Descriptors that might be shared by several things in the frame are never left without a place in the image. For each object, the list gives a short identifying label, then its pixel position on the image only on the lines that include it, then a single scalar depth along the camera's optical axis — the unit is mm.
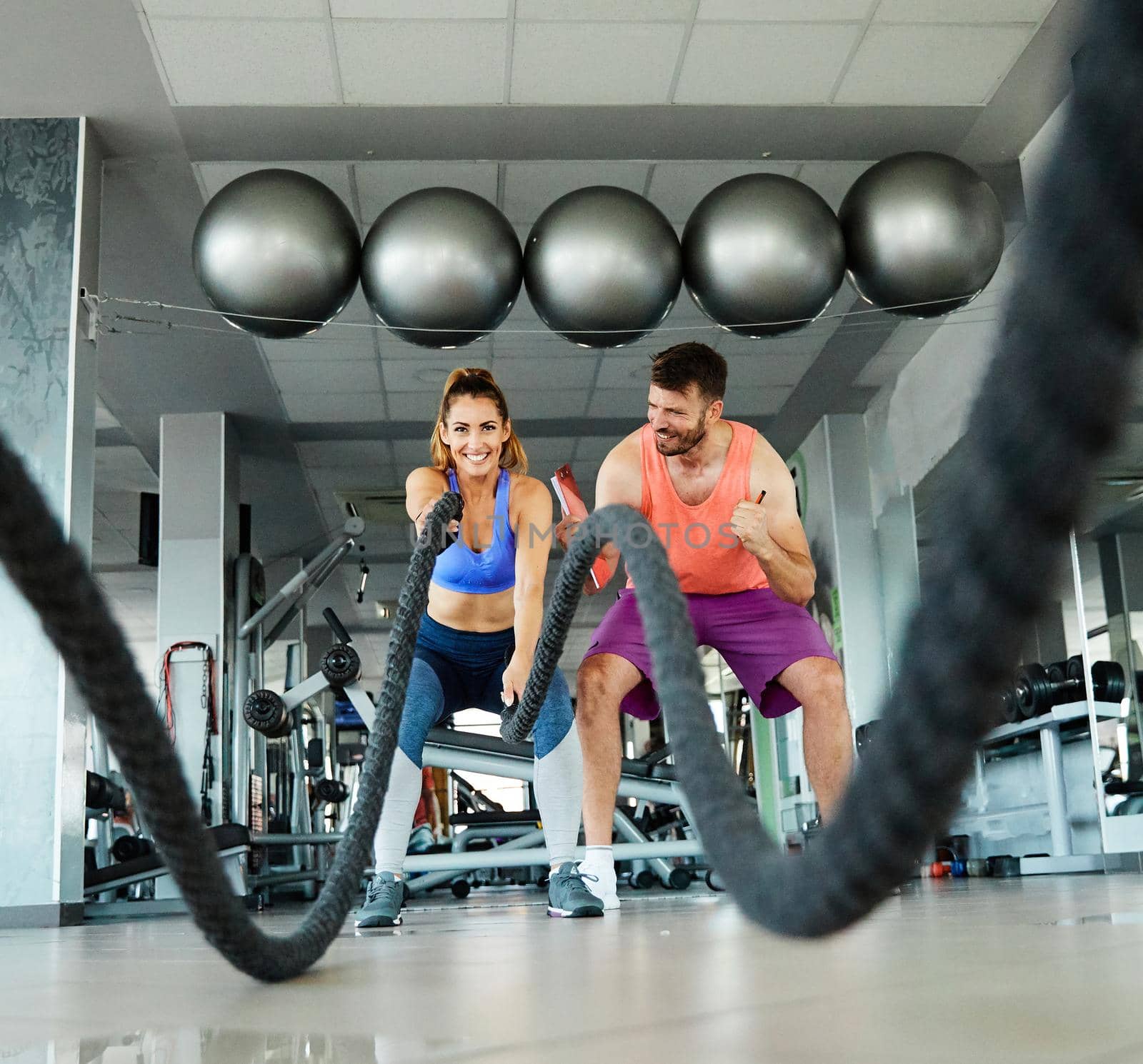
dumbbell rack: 4594
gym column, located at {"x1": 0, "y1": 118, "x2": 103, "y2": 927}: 3238
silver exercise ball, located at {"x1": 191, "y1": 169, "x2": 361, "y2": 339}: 3158
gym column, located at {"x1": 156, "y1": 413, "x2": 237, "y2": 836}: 6023
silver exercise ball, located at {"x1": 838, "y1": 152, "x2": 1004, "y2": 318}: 3205
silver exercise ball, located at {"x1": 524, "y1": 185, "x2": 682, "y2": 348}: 3170
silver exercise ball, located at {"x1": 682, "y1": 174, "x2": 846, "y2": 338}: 3182
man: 2348
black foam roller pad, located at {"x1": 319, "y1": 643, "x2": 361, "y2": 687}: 4859
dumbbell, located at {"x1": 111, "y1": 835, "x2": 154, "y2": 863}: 4973
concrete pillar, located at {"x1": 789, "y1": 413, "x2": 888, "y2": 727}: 6164
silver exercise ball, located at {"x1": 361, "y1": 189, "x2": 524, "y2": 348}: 3182
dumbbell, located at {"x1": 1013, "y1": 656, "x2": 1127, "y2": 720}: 5059
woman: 2301
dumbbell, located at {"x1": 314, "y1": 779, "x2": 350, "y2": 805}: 7383
